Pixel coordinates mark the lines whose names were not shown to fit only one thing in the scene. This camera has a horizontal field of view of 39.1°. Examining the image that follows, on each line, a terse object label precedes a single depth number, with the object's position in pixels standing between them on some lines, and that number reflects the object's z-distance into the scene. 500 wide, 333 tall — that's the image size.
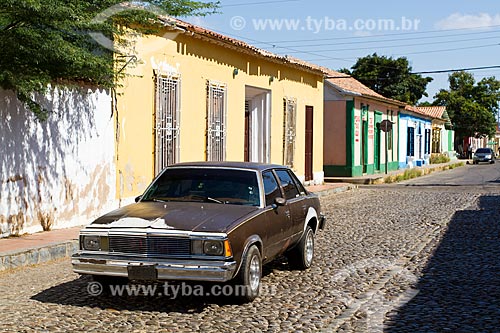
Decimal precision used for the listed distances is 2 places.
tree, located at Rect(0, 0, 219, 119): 8.91
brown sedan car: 6.85
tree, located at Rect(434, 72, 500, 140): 71.50
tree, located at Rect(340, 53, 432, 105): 63.81
